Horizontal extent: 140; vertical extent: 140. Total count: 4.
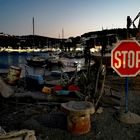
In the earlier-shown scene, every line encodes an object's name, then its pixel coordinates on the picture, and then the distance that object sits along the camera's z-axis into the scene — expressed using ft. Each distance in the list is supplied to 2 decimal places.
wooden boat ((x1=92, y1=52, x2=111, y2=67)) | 27.17
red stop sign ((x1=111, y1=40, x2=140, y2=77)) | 13.50
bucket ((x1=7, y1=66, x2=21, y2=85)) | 26.37
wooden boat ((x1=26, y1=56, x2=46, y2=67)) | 137.27
